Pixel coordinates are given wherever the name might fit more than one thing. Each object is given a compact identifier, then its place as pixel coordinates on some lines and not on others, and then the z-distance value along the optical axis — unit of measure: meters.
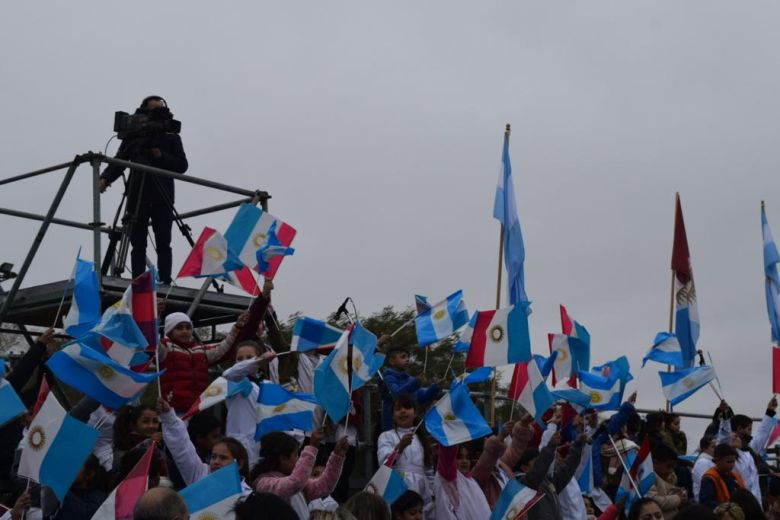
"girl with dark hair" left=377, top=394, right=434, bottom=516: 10.16
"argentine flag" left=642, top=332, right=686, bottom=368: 13.60
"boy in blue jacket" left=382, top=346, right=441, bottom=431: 10.77
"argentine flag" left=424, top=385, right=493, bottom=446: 9.85
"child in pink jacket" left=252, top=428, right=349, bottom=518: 8.51
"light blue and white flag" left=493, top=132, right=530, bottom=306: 14.09
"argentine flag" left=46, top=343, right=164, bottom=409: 8.91
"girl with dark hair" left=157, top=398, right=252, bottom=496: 8.54
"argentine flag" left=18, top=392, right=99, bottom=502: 8.01
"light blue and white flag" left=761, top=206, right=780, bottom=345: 17.41
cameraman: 12.84
